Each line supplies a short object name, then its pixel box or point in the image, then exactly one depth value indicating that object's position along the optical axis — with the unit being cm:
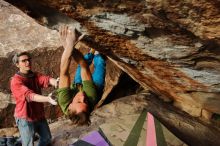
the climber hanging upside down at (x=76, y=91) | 468
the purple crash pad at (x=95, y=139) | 507
